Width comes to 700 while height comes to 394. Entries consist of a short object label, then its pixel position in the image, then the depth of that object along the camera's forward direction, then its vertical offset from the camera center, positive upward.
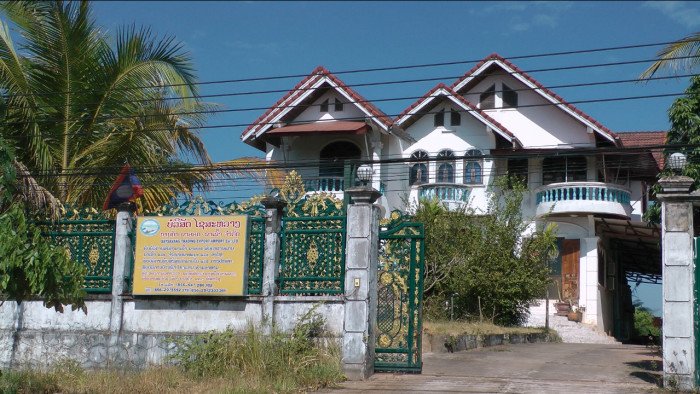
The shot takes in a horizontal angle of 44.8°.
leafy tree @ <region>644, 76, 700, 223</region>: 15.28 +3.23
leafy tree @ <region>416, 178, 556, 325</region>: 21.48 +0.79
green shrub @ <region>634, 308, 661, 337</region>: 44.50 -1.25
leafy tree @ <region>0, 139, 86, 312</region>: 8.72 +0.16
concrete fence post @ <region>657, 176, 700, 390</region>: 11.00 +0.25
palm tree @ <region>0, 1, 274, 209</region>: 16.12 +3.59
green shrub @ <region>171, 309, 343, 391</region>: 11.47 -0.97
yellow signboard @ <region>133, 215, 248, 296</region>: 12.59 +0.43
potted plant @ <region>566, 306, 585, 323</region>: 25.67 -0.52
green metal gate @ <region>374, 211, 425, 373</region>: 12.12 -0.07
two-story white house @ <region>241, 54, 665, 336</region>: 27.12 +4.76
